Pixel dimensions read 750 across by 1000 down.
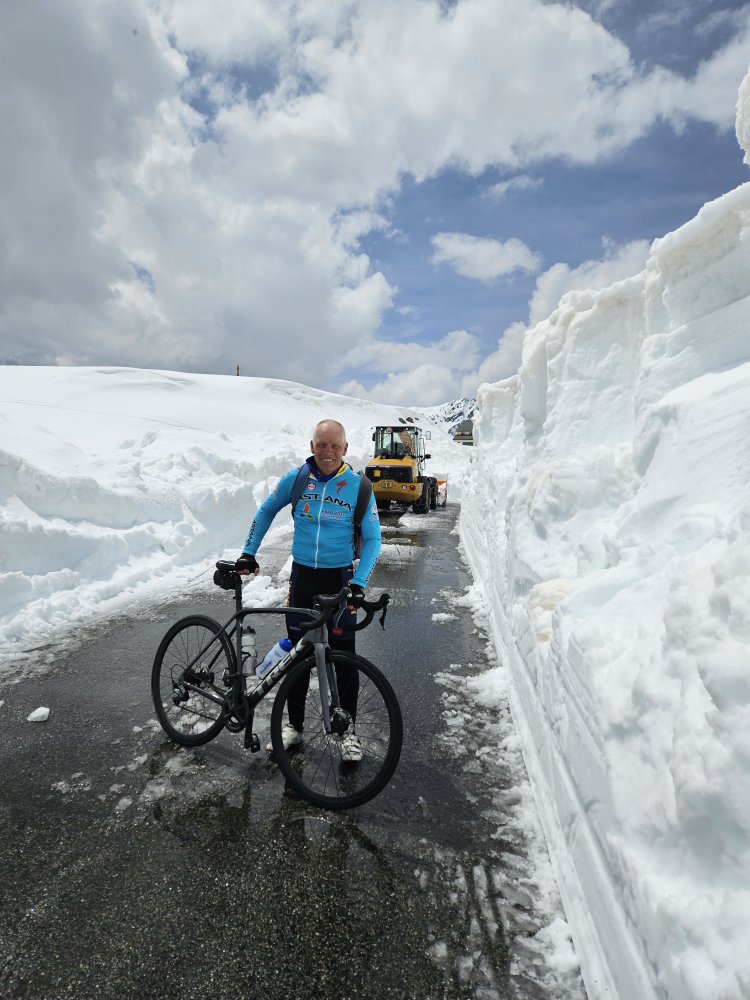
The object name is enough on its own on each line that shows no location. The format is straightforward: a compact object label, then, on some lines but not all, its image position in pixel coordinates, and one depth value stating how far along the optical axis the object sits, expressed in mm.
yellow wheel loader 17453
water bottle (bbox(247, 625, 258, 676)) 3545
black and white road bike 3178
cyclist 3492
